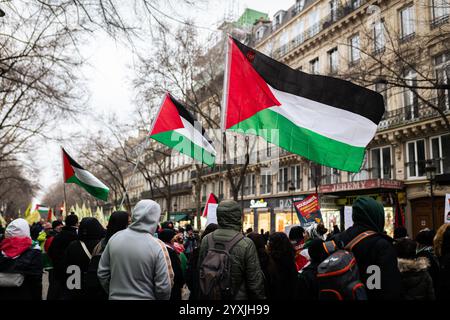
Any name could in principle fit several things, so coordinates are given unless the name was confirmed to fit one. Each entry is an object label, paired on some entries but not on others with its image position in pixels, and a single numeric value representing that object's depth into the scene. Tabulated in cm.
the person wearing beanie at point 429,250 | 474
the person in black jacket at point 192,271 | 439
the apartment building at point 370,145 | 2070
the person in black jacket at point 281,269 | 406
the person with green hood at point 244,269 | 324
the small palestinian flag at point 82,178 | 1073
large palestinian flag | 542
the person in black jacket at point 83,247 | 468
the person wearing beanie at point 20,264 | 446
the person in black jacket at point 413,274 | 375
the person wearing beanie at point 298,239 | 558
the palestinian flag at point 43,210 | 3508
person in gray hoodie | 315
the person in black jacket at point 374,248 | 280
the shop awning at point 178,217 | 4772
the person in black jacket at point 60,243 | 594
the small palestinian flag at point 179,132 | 835
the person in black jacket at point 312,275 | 396
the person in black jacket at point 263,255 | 403
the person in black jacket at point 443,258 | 362
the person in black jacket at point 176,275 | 414
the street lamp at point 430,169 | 1557
